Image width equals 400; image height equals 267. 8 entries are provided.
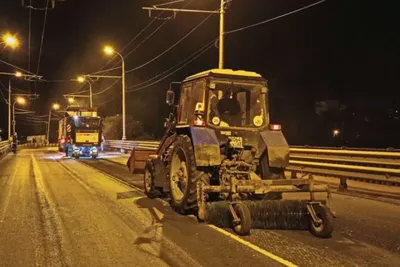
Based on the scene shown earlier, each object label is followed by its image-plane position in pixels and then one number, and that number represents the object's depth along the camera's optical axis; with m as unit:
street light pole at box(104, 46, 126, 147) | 35.09
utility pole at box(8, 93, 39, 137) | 55.64
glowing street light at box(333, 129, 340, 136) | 66.36
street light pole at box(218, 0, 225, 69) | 20.59
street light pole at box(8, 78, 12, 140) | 47.88
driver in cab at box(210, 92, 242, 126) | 9.96
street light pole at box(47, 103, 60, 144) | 73.30
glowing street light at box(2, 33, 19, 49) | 24.18
